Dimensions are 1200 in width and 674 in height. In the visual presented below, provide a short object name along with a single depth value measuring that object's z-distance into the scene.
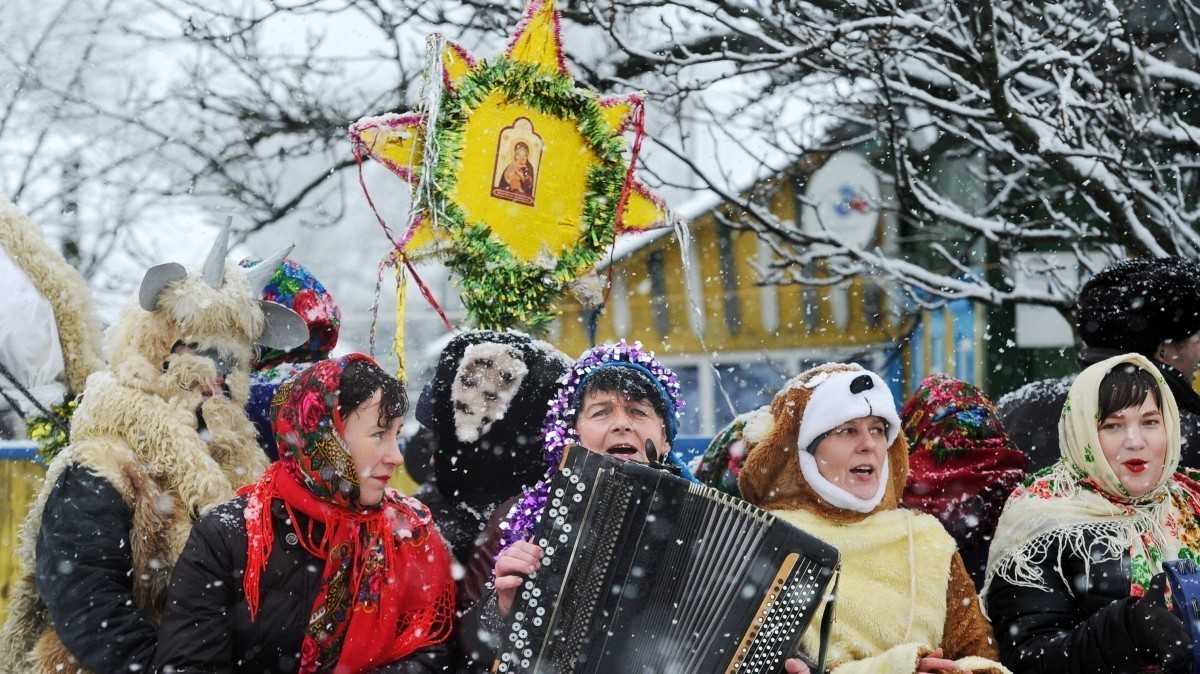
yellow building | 13.64
